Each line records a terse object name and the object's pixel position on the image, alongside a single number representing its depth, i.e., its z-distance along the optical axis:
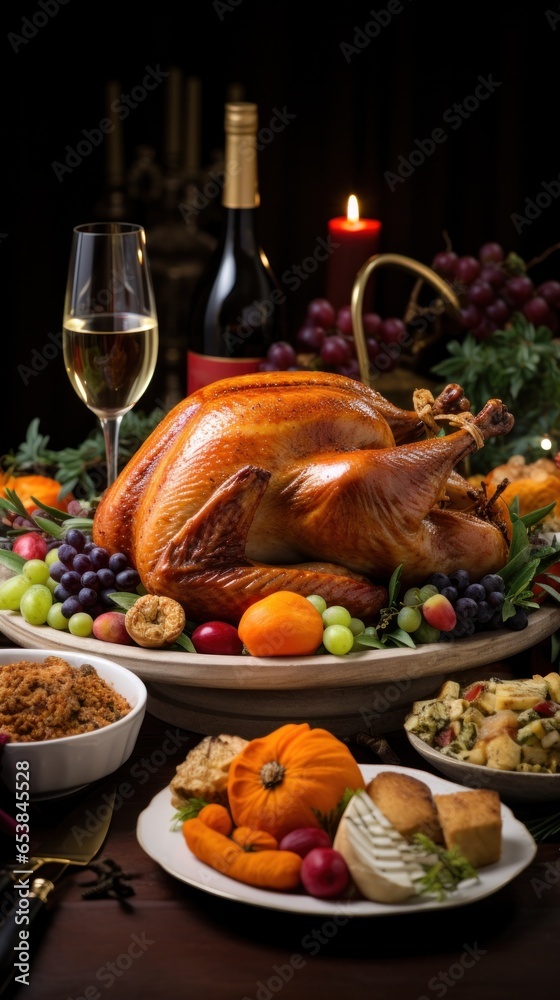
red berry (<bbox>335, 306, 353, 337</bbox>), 2.40
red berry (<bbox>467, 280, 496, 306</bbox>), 2.43
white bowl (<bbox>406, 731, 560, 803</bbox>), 1.29
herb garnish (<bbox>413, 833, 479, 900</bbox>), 1.10
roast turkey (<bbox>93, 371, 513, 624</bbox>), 1.51
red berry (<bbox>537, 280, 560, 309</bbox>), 2.45
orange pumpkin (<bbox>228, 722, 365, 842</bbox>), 1.16
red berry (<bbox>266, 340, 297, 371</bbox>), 2.30
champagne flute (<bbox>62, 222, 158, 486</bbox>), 1.77
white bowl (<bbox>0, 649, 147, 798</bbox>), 1.24
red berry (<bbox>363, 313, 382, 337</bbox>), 2.43
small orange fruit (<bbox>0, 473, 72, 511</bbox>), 2.05
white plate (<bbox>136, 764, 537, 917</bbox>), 1.09
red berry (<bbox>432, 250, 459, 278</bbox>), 2.47
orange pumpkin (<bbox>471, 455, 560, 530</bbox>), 1.98
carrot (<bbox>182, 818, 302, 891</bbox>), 1.11
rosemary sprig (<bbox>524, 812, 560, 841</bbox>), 1.29
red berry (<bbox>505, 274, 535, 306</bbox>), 2.43
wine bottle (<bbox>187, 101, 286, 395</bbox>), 2.41
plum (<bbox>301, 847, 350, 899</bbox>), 1.09
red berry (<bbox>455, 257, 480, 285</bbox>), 2.44
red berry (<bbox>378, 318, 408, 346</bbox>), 2.41
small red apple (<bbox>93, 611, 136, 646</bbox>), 1.50
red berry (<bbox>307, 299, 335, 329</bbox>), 2.42
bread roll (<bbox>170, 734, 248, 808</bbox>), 1.21
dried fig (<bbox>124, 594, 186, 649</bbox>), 1.46
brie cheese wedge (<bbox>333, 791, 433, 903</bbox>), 1.09
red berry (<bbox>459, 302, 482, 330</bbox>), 2.44
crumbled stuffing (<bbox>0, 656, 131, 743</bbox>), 1.27
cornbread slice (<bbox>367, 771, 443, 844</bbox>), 1.14
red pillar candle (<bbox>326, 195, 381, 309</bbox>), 2.37
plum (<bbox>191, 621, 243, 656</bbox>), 1.48
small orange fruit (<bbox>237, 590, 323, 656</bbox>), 1.42
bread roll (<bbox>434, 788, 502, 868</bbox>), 1.13
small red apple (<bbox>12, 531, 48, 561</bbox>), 1.69
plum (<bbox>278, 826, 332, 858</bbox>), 1.13
